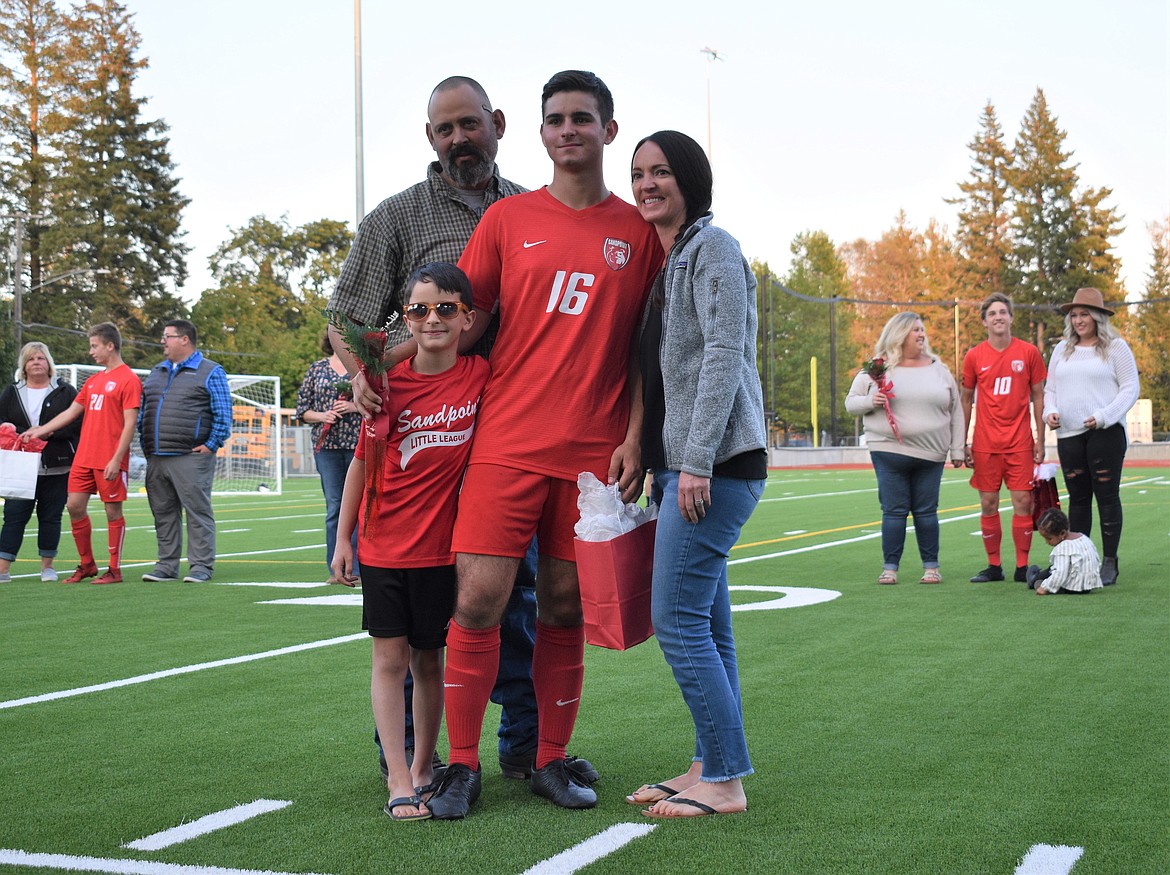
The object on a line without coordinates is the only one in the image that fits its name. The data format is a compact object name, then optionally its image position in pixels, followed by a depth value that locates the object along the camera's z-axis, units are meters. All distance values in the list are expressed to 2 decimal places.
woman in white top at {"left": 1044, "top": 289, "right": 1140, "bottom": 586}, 9.52
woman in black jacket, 11.14
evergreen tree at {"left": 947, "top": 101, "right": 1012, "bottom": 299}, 77.25
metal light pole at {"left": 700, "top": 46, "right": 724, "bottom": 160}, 53.75
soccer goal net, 32.88
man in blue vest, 10.91
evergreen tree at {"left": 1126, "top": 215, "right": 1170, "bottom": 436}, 65.69
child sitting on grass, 8.84
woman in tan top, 9.80
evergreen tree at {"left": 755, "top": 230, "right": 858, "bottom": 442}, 82.50
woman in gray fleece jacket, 3.75
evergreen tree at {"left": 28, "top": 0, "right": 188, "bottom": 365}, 51.72
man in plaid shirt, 4.29
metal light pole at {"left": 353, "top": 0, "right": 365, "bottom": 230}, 32.94
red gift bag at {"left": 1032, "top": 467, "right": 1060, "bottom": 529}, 9.80
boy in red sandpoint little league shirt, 3.95
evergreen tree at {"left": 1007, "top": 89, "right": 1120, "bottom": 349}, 74.62
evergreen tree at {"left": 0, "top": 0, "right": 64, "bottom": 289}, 48.38
